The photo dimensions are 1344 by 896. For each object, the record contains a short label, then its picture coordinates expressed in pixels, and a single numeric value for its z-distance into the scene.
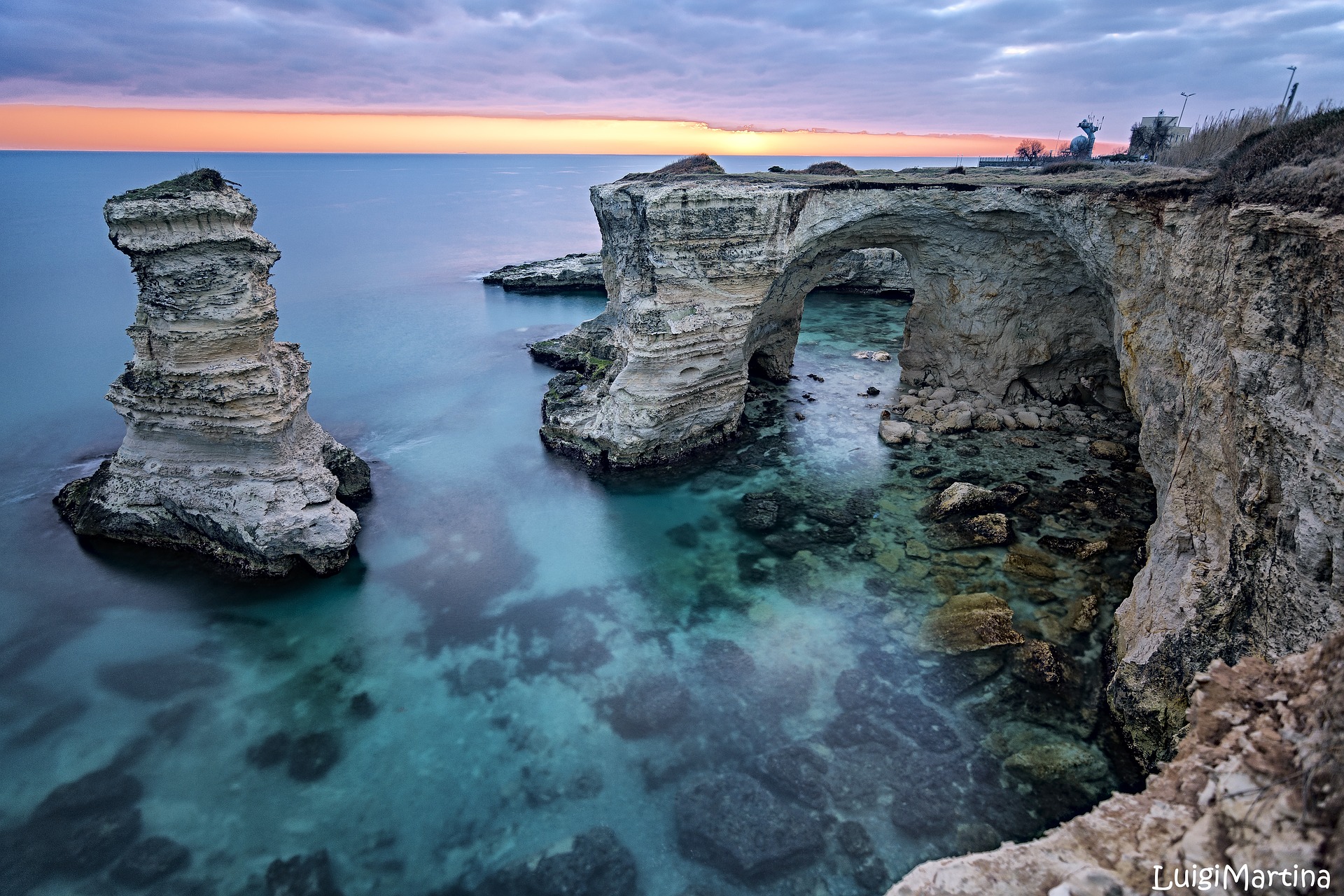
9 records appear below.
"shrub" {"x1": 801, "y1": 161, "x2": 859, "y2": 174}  27.02
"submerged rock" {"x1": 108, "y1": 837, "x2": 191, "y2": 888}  9.39
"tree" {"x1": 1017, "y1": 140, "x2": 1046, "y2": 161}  52.81
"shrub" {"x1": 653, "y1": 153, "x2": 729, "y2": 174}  26.92
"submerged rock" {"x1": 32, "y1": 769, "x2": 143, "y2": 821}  10.33
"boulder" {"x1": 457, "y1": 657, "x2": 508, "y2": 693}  12.64
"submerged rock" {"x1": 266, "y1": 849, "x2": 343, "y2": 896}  9.17
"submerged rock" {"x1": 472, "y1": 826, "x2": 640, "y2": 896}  9.11
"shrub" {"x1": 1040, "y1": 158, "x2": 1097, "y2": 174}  22.73
